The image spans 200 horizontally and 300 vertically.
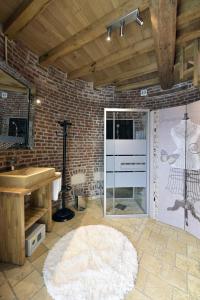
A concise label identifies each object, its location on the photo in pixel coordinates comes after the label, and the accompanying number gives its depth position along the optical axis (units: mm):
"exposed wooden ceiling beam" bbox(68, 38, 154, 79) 2294
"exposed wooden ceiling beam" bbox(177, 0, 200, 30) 1612
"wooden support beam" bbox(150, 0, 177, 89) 1442
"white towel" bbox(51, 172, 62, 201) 2672
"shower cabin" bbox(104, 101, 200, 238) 2604
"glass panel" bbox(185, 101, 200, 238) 2480
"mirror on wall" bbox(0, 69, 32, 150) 2160
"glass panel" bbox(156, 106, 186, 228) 2738
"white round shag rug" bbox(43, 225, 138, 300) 1549
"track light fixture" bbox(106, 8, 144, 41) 1709
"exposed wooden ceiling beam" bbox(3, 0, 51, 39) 1708
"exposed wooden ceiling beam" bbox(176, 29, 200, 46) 1929
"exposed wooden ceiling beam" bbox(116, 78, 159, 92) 3416
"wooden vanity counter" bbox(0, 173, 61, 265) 1857
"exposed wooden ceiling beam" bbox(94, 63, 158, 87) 2938
